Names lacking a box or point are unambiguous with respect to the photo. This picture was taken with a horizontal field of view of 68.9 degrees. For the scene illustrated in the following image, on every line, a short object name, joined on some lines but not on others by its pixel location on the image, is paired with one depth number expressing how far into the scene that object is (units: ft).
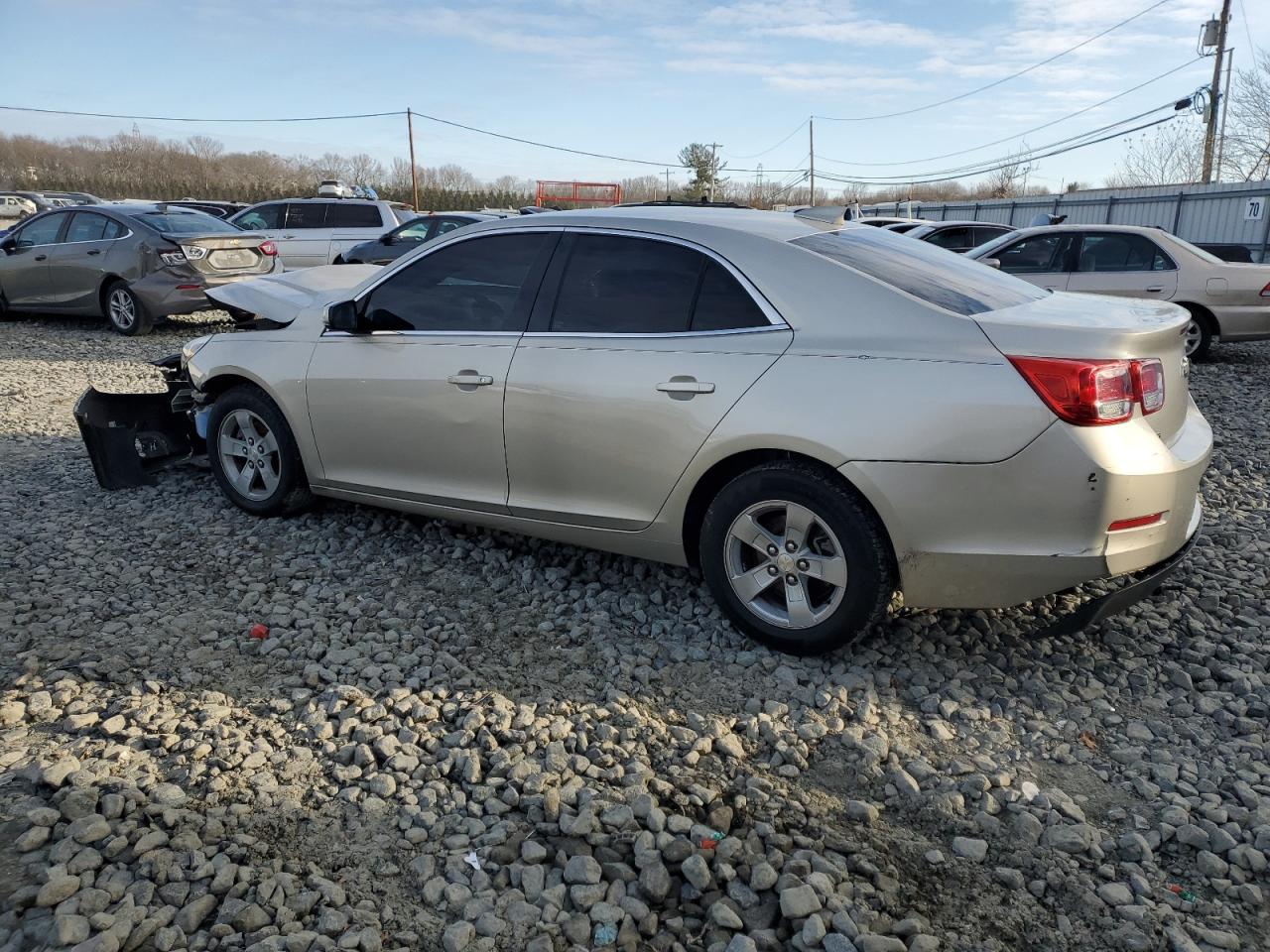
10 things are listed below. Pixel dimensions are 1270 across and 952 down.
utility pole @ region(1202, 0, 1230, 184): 111.55
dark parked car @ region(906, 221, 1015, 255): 50.93
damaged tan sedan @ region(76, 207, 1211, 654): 10.09
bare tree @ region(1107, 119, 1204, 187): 150.41
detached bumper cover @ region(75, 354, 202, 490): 18.08
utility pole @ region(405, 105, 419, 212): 171.93
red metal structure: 148.05
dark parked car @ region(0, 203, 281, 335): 36.73
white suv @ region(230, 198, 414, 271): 51.01
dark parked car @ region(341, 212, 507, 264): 47.24
